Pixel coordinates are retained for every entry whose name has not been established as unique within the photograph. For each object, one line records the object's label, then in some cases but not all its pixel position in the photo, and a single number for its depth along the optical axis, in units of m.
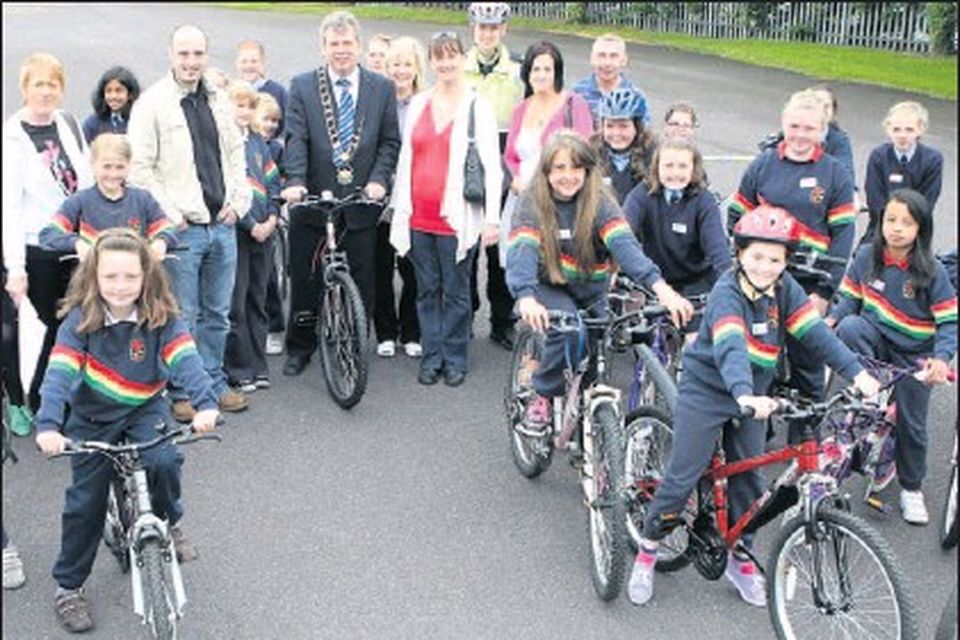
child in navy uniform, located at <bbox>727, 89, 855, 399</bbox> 6.61
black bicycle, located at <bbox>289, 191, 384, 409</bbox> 7.38
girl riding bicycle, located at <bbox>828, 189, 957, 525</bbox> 5.82
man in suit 7.66
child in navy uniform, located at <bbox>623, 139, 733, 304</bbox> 6.24
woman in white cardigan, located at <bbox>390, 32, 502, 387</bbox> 7.58
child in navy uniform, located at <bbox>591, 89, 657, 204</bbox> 7.07
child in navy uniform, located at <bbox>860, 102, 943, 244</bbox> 7.73
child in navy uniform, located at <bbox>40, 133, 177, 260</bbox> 6.36
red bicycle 4.45
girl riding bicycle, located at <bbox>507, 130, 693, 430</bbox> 5.81
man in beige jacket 6.80
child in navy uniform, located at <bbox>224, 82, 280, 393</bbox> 7.61
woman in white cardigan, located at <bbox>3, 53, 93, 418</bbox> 6.55
